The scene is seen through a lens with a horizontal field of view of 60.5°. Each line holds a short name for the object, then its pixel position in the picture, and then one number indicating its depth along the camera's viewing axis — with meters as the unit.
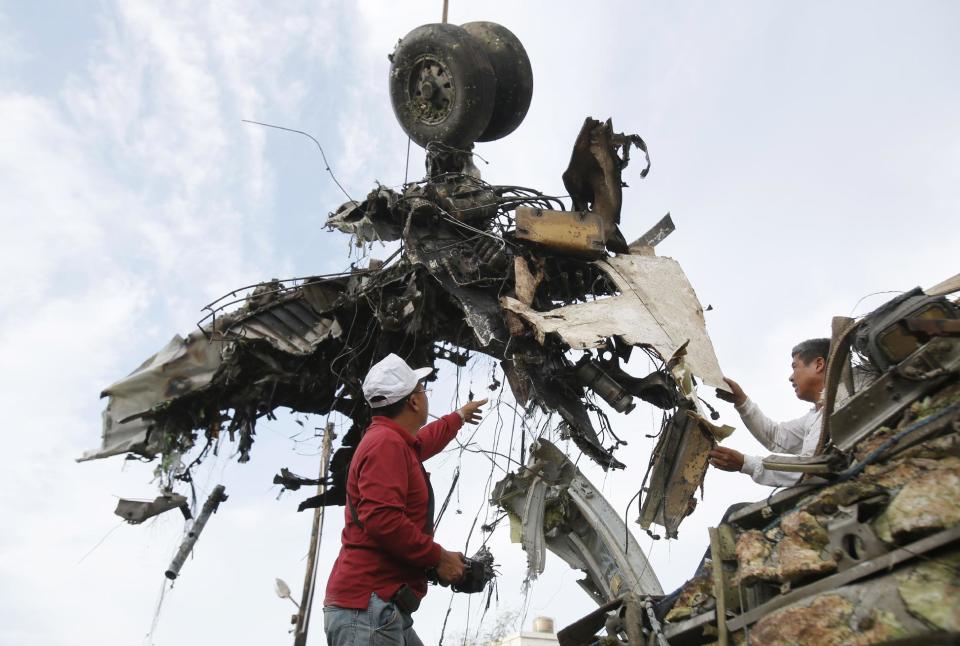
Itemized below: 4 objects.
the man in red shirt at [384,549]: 3.90
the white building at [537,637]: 20.73
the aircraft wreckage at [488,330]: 6.54
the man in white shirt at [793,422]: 5.39
